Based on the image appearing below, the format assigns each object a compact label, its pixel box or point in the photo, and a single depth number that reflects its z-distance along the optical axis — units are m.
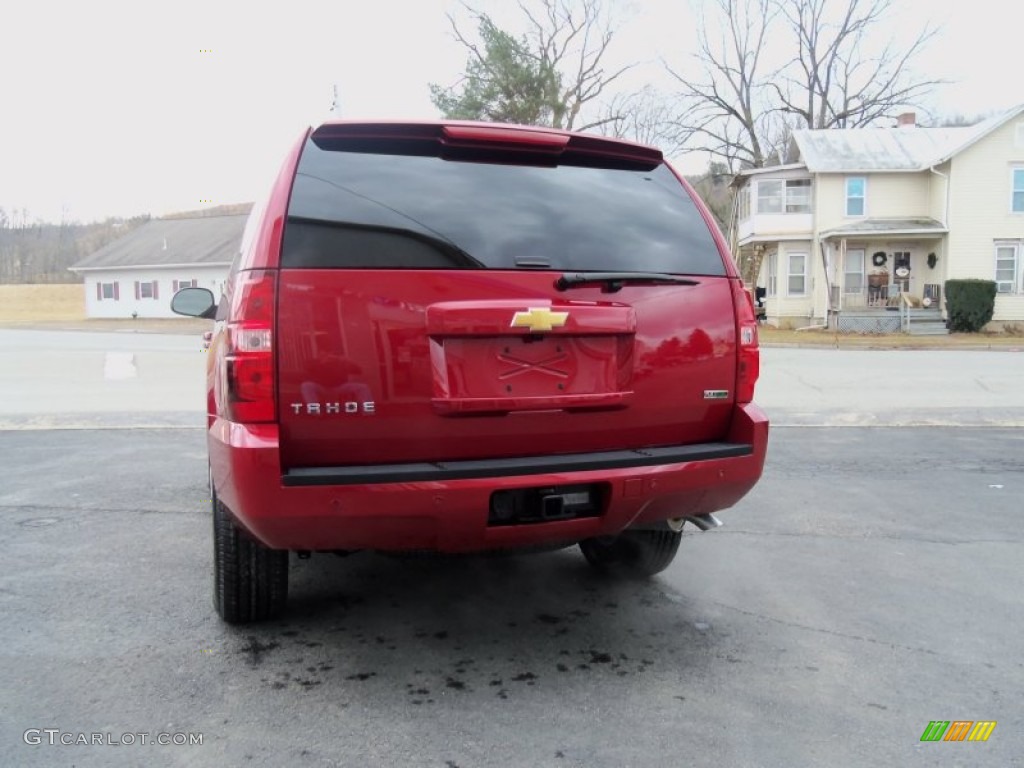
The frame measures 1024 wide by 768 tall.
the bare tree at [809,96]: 43.53
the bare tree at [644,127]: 41.44
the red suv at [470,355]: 2.64
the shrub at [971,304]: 27.08
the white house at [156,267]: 47.36
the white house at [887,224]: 28.30
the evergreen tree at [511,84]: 36.41
